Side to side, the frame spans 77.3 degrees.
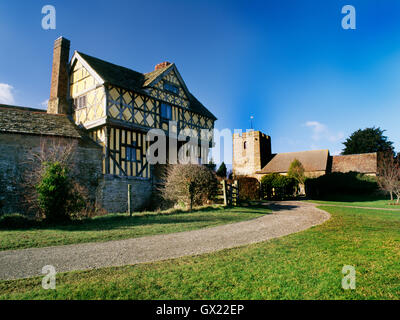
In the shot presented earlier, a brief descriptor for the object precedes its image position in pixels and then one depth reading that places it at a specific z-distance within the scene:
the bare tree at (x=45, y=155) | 11.62
